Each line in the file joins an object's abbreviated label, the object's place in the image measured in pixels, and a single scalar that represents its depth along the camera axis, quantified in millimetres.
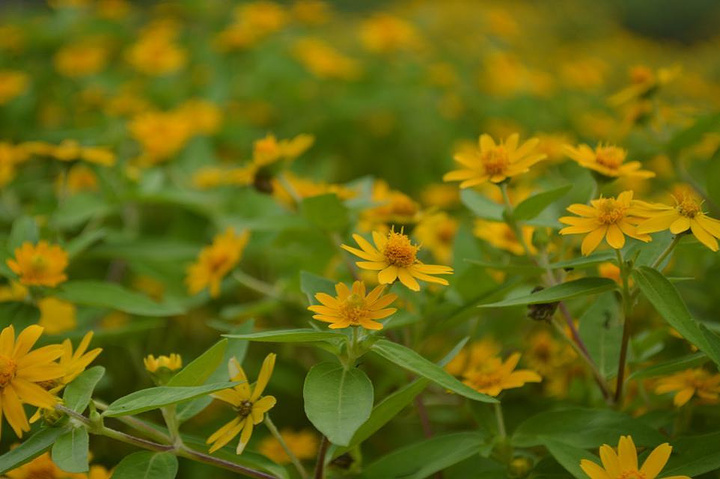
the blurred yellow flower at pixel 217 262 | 588
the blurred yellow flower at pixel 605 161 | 524
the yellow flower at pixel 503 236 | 561
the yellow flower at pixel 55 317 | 564
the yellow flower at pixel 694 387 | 508
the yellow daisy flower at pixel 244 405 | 484
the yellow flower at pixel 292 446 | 565
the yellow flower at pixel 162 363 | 502
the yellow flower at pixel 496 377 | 511
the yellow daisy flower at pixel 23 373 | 473
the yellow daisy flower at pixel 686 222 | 483
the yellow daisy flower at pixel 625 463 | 474
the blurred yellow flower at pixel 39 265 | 534
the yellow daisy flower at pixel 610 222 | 489
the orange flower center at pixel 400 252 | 490
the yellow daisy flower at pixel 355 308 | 478
